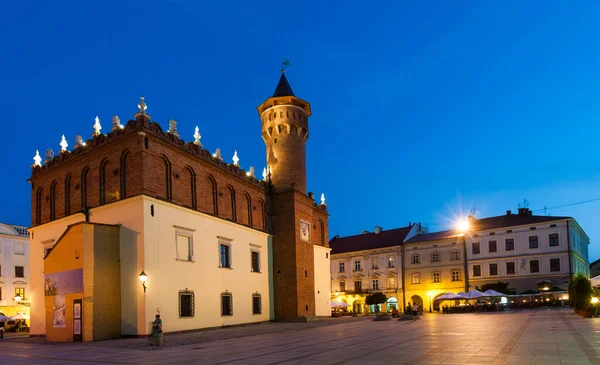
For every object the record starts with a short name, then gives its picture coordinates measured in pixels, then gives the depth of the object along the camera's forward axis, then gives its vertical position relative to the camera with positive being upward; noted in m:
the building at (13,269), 50.91 -2.52
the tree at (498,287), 57.50 -6.37
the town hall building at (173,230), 26.94 +0.63
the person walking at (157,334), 21.45 -3.91
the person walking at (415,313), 38.90 -6.41
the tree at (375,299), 54.07 -6.85
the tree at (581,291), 32.63 -4.11
